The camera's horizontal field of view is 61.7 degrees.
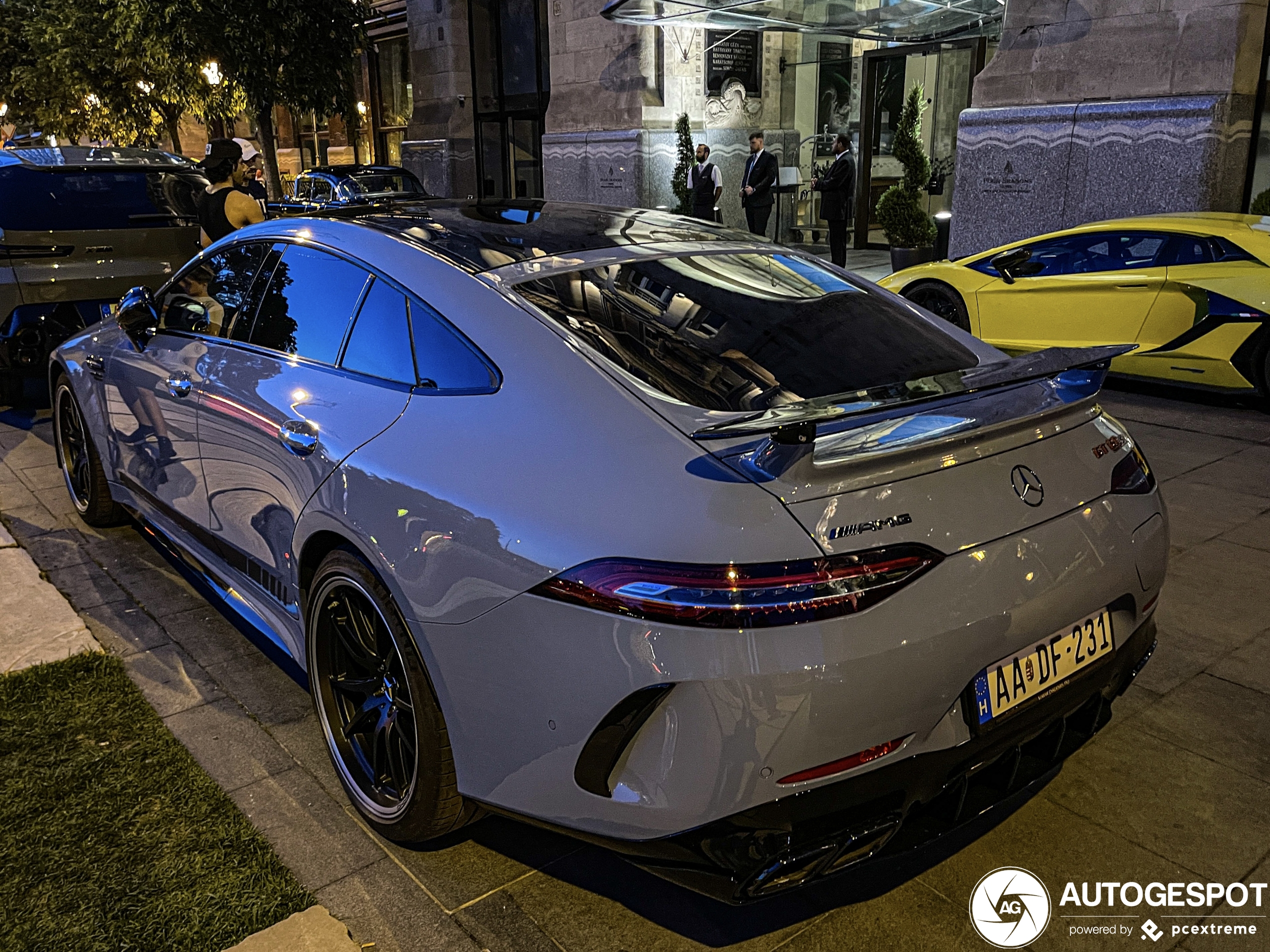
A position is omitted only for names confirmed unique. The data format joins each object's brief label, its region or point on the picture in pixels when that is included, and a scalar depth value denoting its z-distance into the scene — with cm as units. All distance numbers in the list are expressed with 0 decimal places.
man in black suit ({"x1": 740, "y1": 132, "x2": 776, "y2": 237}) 1575
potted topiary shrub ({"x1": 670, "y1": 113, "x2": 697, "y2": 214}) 1750
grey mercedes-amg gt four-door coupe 205
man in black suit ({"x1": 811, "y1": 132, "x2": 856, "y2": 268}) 1505
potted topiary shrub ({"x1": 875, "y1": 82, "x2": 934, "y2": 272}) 1338
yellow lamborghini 725
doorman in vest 1659
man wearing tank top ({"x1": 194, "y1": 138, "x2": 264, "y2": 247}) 734
